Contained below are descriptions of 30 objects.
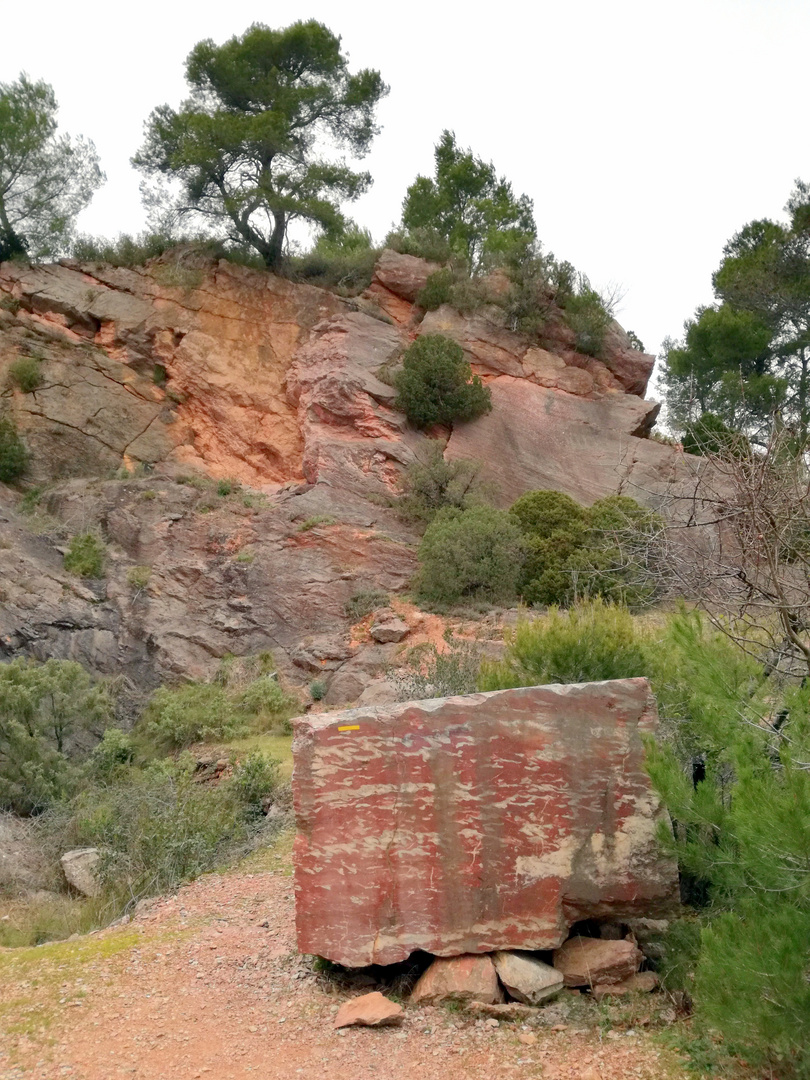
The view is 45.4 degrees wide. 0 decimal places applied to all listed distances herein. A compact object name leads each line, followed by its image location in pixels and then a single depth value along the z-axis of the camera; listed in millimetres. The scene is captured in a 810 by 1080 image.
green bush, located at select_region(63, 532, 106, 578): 16922
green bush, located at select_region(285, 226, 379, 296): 23953
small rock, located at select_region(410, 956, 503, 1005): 5242
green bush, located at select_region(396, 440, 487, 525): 19109
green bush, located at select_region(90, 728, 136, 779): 12148
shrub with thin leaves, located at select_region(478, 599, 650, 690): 7617
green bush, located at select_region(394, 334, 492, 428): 20891
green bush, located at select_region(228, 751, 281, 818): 9969
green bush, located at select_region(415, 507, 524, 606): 16562
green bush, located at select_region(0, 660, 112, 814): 10625
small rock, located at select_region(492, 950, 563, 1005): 5258
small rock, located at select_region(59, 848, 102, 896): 7976
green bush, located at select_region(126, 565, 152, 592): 16766
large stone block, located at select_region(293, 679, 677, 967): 5395
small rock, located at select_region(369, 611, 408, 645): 15594
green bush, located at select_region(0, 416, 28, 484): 19391
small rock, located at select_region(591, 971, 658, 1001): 5320
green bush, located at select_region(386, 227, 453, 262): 24594
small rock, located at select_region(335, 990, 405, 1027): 5098
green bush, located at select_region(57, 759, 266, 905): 7809
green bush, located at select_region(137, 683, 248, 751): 13234
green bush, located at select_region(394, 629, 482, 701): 10969
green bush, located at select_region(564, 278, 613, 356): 23609
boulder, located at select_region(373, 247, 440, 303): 23953
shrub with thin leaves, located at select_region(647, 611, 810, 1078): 4141
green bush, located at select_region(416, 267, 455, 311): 23359
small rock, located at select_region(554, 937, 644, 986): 5387
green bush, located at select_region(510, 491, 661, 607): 16062
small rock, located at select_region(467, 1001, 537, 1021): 5152
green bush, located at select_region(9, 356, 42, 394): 20594
